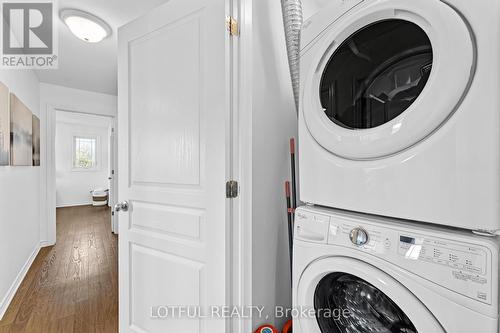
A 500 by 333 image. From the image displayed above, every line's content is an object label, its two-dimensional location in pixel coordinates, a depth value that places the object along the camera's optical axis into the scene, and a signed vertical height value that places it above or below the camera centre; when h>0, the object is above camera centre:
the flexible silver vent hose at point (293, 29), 1.39 +0.73
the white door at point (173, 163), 1.19 +0.00
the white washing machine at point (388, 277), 0.60 -0.32
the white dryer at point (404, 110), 0.61 +0.16
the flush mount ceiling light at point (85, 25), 1.97 +1.12
